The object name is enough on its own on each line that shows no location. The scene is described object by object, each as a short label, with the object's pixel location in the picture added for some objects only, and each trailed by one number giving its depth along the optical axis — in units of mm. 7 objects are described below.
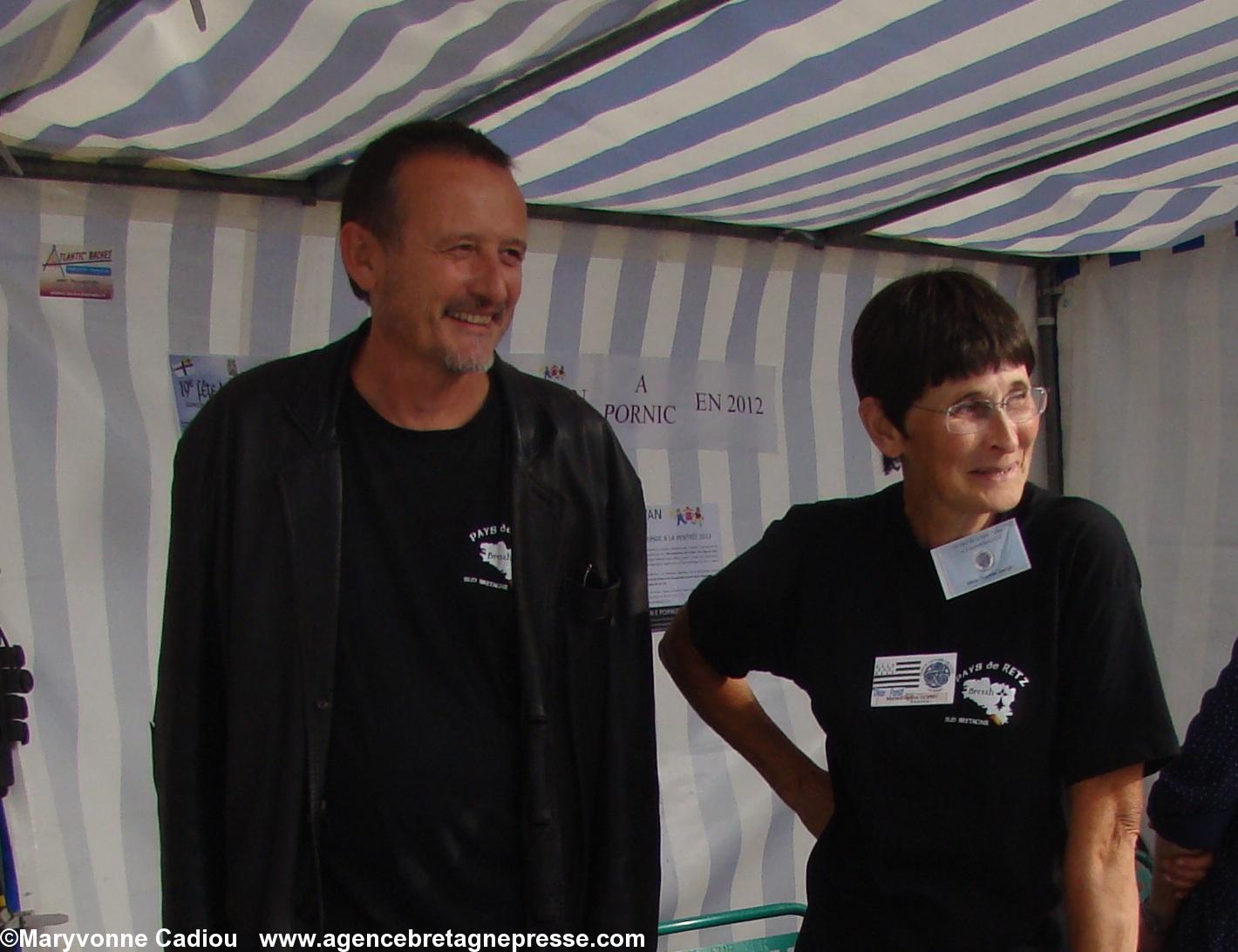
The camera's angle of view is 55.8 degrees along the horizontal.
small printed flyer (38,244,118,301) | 2605
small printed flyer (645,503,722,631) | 3525
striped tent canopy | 2033
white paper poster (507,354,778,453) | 3434
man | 1538
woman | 1431
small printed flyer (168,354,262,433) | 2768
